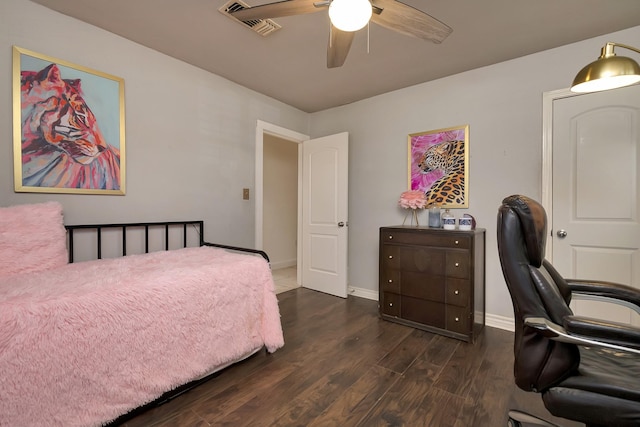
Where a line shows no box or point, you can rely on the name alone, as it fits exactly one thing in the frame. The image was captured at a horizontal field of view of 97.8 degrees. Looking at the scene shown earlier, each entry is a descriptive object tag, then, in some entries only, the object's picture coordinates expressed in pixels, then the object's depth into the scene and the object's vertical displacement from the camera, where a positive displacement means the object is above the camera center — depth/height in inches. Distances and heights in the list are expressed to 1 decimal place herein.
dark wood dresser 91.0 -23.9
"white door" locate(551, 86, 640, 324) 81.8 +6.5
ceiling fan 51.7 +39.4
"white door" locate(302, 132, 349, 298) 133.5 -0.9
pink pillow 62.9 -6.4
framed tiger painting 71.4 +23.4
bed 44.3 -21.5
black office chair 36.4 -19.2
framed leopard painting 108.3 +18.8
